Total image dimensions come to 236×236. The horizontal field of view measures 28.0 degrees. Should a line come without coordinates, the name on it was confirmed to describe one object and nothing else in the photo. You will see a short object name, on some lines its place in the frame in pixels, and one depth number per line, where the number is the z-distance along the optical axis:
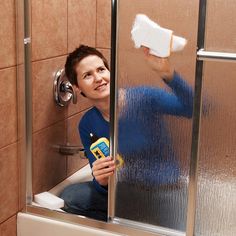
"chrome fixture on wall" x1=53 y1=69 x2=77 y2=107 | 1.76
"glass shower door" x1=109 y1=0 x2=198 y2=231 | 1.21
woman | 1.26
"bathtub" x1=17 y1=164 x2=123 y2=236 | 1.49
